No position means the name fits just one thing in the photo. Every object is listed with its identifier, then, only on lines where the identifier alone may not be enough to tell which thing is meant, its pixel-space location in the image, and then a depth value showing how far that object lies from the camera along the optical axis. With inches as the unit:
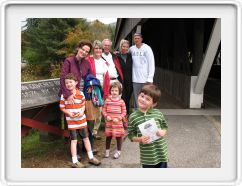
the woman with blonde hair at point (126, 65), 135.1
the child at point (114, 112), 112.8
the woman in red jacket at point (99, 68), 117.9
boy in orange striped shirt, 105.9
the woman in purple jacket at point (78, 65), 107.0
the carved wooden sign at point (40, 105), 109.0
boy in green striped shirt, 83.9
